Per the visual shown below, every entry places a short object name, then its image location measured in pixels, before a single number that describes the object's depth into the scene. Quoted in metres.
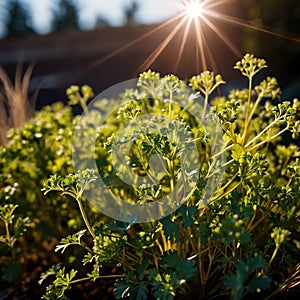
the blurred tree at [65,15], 27.00
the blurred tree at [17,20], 24.91
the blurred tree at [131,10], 28.39
